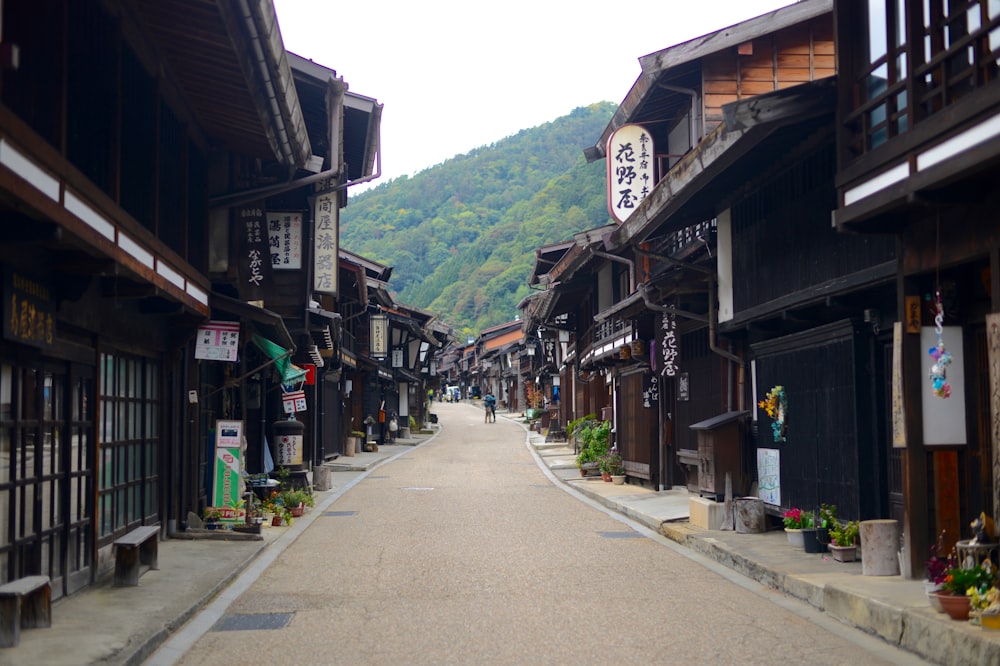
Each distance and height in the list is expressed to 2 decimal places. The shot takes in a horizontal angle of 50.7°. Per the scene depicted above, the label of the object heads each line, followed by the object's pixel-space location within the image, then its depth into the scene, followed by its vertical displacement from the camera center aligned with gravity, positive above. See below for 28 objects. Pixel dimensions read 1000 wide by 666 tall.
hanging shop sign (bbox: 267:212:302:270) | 21.09 +3.14
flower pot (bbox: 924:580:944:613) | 8.84 -1.73
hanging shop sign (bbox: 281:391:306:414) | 23.08 -0.12
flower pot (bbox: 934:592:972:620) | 8.49 -1.74
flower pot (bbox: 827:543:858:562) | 12.68 -1.95
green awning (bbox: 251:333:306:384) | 20.53 +0.74
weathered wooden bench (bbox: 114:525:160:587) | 11.70 -1.79
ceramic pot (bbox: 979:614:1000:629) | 8.20 -1.80
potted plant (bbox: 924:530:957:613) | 8.97 -1.60
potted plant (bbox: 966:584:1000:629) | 8.20 -1.70
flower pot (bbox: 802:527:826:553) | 13.65 -1.94
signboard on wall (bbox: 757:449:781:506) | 16.36 -1.33
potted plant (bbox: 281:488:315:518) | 20.42 -2.05
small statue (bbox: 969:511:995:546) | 9.13 -1.24
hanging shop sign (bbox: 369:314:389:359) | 44.81 +2.57
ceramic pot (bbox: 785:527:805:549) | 14.15 -1.97
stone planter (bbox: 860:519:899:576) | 11.23 -1.66
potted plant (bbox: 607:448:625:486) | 27.69 -2.01
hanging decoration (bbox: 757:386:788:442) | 15.78 -0.26
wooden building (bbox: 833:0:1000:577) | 9.56 +1.59
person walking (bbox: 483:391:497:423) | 69.75 -0.84
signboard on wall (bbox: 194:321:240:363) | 16.52 +0.88
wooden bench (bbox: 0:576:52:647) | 8.54 -1.77
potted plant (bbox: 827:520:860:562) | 12.70 -1.85
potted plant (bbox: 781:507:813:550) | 14.23 -1.81
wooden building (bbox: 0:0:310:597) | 9.02 +1.47
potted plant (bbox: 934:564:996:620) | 8.51 -1.62
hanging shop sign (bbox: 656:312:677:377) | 22.51 +1.01
